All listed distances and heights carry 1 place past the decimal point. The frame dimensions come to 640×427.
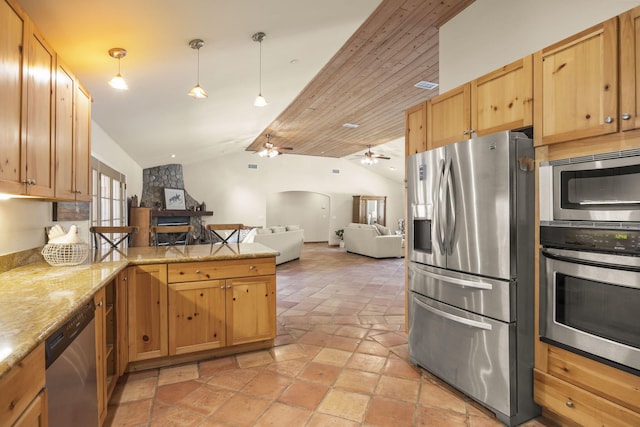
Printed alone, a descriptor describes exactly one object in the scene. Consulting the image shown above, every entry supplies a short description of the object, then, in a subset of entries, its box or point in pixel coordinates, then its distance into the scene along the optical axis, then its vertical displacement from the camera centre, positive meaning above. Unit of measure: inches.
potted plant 464.4 -28.8
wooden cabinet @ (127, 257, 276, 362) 103.1 -30.2
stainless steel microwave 63.6 +5.5
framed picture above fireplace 366.7 +16.4
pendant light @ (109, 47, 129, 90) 96.0 +46.4
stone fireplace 354.3 +17.1
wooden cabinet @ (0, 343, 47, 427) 36.2 -21.4
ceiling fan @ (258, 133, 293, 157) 288.5 +54.8
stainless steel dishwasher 48.9 -26.6
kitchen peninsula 77.9 -26.4
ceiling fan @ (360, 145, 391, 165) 341.1 +57.2
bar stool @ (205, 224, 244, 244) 133.8 -5.5
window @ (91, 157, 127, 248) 174.2 +10.8
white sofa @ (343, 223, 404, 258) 335.7 -28.6
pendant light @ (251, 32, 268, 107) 111.0 +59.2
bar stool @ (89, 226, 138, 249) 118.0 -5.9
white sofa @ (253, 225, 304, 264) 278.3 -22.6
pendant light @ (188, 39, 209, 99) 103.8 +53.0
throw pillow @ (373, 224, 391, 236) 348.9 -17.9
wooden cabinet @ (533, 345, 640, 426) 63.8 -37.0
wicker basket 90.3 -10.8
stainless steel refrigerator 79.7 -14.9
